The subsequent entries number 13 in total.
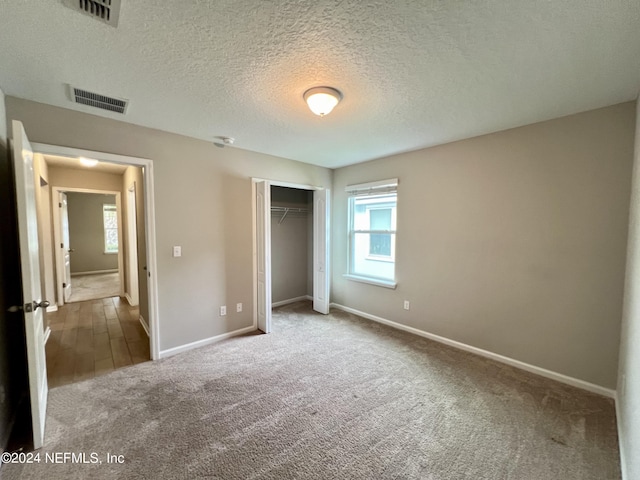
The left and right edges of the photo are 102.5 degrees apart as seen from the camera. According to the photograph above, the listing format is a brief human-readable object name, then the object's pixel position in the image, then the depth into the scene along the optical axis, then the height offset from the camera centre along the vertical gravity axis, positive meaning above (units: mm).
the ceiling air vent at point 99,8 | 1197 +1052
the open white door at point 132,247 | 4336 -358
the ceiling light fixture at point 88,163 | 4080 +1070
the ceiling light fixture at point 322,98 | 1913 +989
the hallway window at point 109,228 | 7812 +6
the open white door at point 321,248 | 4238 -335
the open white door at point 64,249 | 4862 -414
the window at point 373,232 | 3873 -55
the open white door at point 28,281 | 1611 -347
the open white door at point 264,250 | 3477 -301
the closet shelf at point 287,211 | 4750 +328
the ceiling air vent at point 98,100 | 2031 +1066
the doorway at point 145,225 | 2363 +35
